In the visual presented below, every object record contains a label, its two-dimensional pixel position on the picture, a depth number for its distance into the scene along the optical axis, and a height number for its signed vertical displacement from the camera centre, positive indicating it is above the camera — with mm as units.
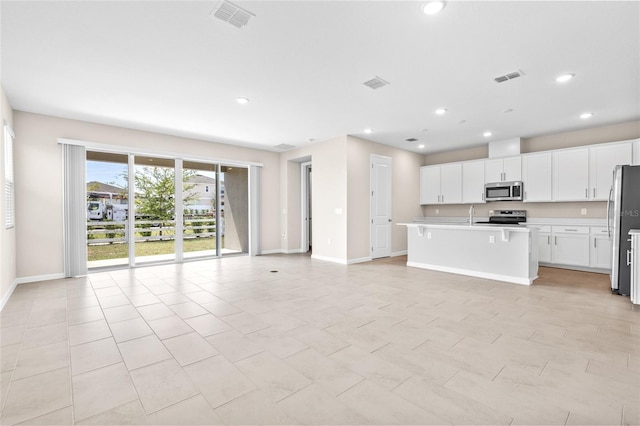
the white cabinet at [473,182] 7359 +648
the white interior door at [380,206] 7293 +65
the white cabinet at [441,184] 7801 +654
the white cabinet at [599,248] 5574 -777
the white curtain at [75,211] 5324 +5
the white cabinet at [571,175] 5914 +646
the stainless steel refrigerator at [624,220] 4180 -189
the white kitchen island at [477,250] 4824 -751
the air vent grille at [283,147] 7590 +1619
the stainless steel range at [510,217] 6891 -221
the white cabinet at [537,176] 6348 +663
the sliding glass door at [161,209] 5988 +28
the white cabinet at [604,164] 5500 +806
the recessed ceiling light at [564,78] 3658 +1595
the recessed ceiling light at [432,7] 2375 +1616
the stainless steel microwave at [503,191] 6680 +374
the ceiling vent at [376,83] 3805 +1630
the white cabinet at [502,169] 6761 +881
